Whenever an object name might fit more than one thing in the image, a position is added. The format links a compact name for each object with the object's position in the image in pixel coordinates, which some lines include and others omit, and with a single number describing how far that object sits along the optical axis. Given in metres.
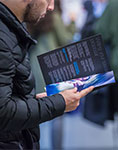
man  2.19
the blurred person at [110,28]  4.92
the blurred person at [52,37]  5.40
